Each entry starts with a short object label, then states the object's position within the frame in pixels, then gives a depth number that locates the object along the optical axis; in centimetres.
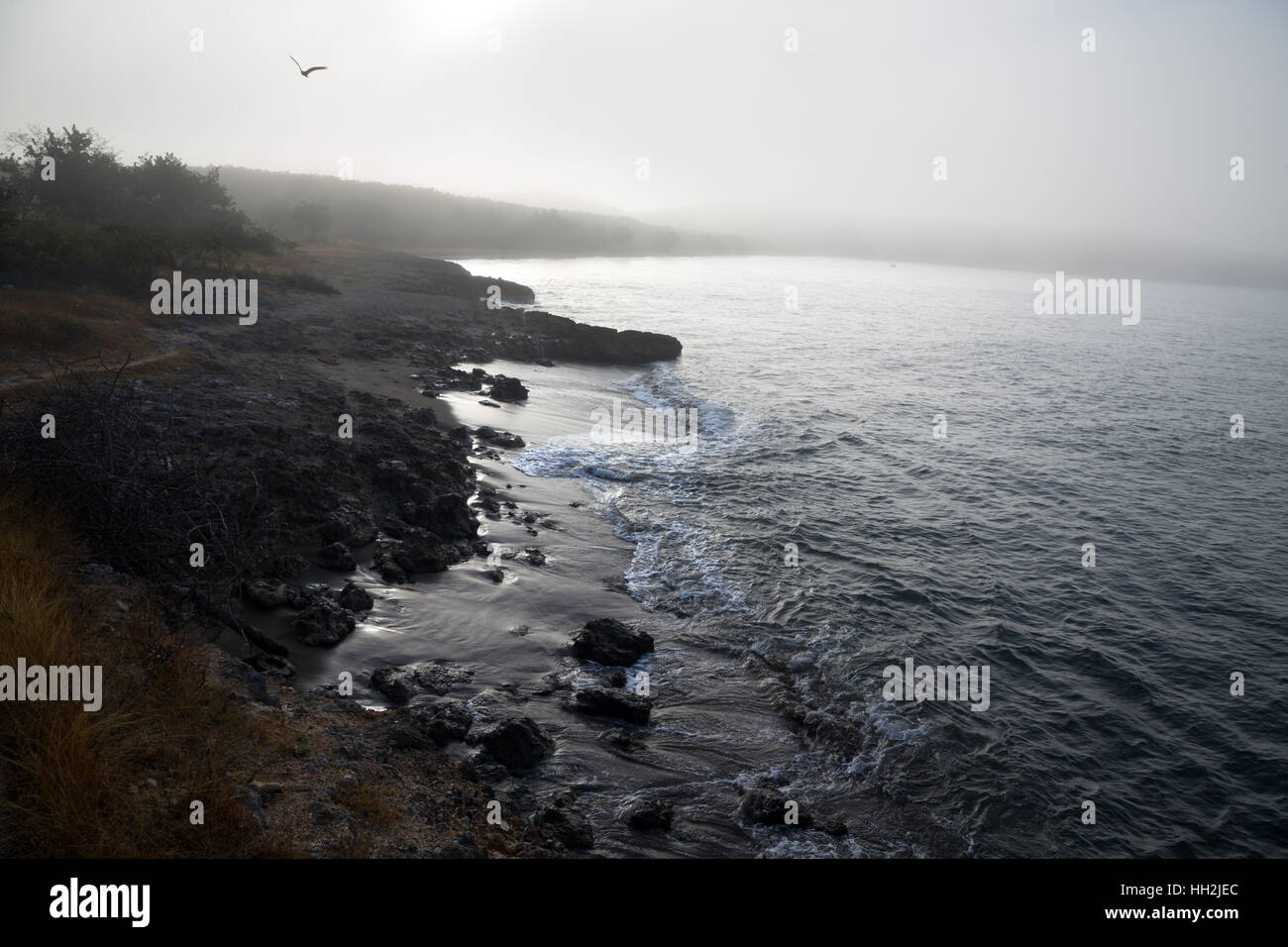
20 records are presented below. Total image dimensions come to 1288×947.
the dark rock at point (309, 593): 1093
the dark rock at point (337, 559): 1246
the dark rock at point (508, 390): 2822
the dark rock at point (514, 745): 865
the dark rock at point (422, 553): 1309
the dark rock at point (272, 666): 905
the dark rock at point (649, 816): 802
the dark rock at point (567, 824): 752
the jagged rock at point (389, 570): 1265
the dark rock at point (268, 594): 1066
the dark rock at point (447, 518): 1474
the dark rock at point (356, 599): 1136
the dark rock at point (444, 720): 884
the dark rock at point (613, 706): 995
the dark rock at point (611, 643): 1133
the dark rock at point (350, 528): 1316
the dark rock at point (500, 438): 2219
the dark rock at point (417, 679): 966
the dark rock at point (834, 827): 834
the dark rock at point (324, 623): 1026
